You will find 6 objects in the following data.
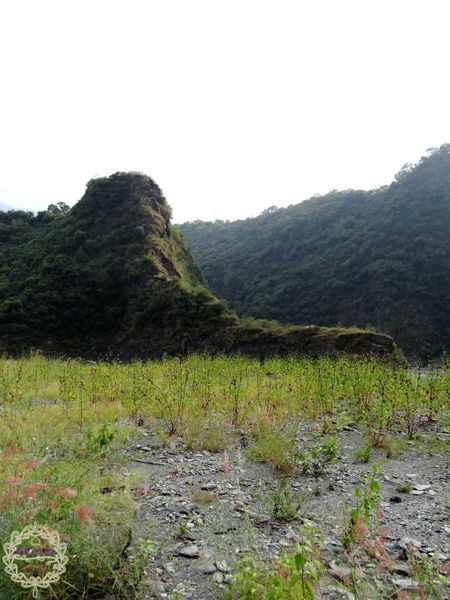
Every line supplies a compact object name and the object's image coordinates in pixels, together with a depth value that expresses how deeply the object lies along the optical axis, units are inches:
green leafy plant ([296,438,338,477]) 195.2
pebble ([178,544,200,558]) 118.1
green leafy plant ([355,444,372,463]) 213.4
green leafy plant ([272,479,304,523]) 142.4
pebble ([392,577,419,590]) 99.5
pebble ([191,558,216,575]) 110.4
